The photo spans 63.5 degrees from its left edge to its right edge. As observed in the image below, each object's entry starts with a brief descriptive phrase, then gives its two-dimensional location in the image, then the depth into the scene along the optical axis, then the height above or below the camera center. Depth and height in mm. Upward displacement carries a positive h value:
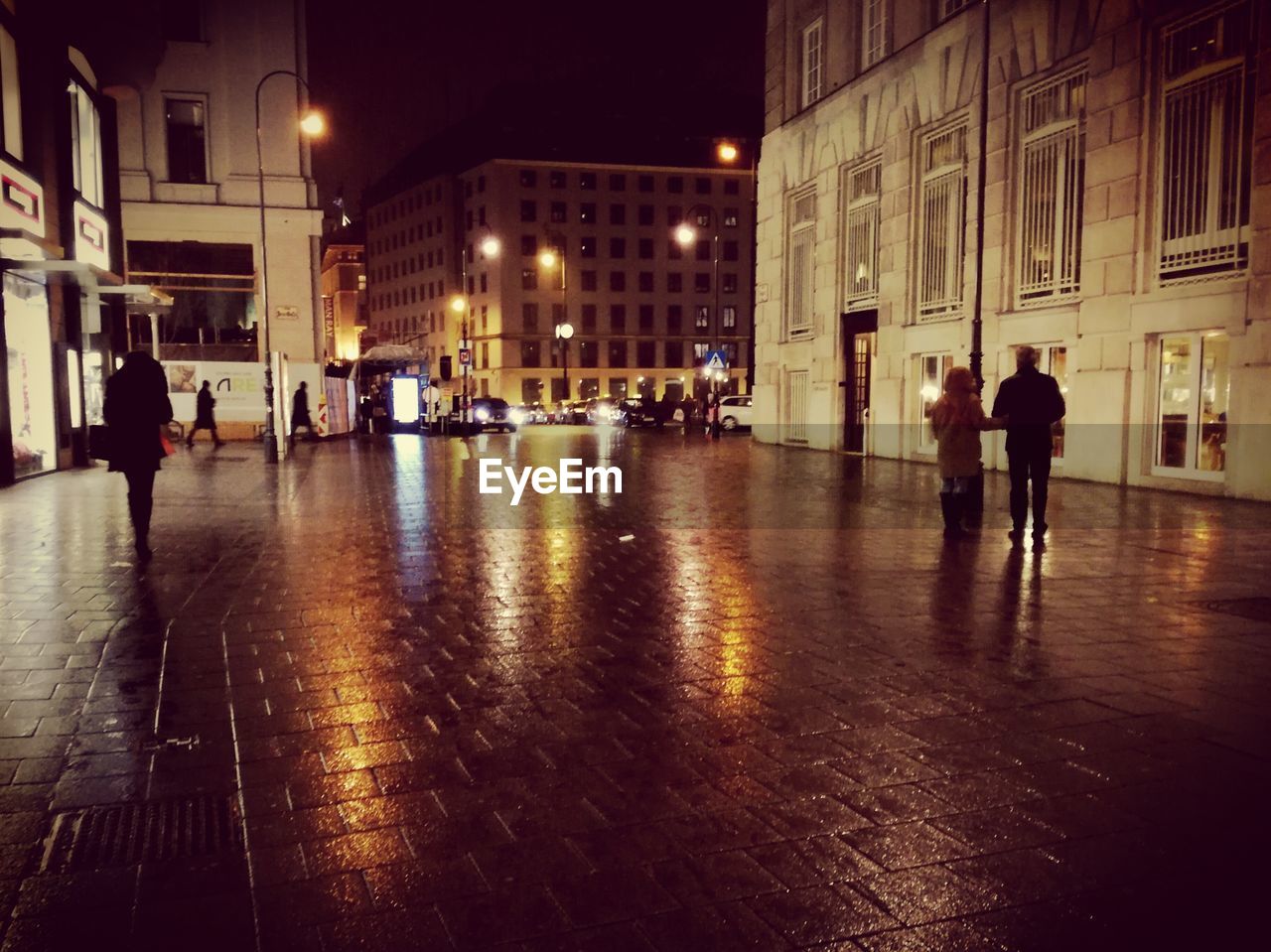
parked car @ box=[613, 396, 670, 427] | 52344 -868
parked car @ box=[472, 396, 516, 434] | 45344 -833
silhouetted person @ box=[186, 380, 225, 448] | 28953 -446
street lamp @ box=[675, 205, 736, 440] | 37875 +596
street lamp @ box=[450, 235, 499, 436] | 39562 -82
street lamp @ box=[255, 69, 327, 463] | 22547 +2046
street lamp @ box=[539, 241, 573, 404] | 79138 +11510
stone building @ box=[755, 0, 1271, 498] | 15750 +3344
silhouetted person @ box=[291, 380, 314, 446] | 31598 -401
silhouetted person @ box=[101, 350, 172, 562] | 9977 -311
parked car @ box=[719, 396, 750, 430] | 43750 -738
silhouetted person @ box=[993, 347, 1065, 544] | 11062 -314
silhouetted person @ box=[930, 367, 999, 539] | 11109 -457
